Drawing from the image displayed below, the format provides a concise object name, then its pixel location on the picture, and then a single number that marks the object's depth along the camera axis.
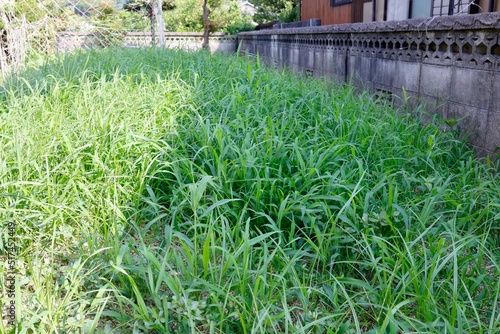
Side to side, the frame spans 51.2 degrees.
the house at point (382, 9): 6.43
